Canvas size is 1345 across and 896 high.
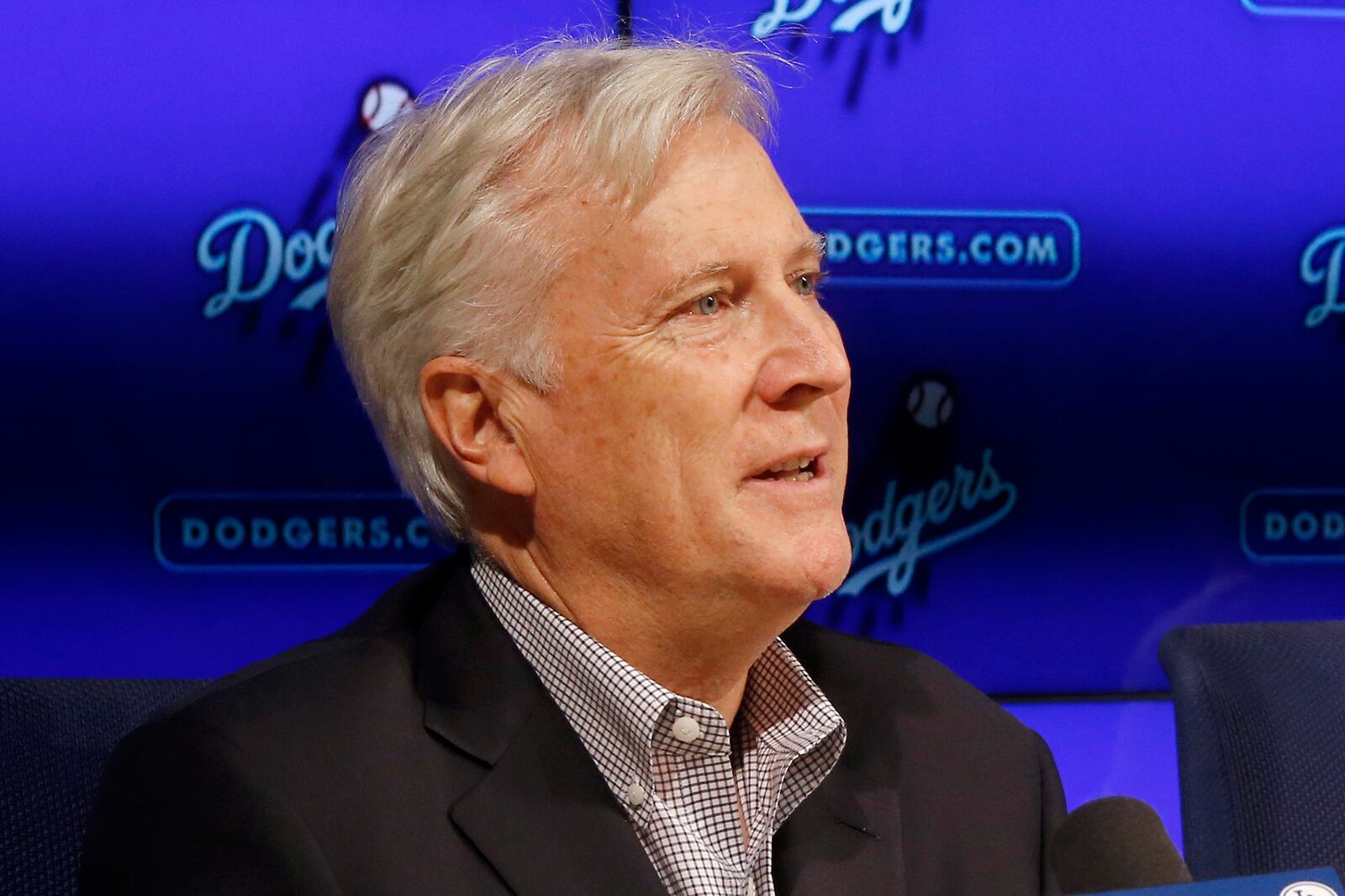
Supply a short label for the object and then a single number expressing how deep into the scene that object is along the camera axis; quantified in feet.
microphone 4.86
